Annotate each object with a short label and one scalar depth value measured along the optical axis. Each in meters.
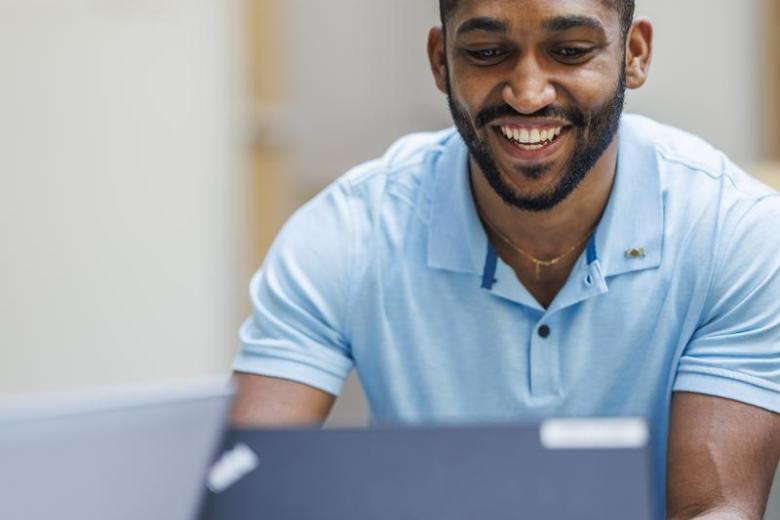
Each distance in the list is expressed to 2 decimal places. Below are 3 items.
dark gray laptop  1.43
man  1.84
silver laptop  1.39
